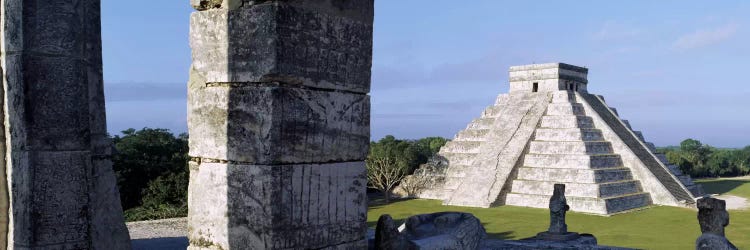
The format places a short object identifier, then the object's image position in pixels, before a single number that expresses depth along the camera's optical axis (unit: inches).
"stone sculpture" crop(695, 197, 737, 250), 218.4
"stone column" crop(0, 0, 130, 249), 230.8
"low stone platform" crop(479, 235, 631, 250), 333.2
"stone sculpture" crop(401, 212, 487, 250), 210.7
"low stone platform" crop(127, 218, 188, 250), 581.6
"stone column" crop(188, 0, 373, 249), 157.2
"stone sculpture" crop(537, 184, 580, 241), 442.6
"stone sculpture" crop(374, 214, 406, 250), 191.8
